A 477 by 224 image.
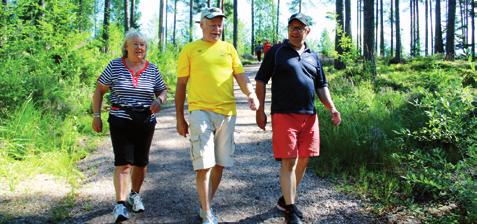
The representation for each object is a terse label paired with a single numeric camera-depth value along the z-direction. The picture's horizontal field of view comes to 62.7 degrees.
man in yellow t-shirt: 3.68
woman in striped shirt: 3.81
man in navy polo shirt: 3.91
